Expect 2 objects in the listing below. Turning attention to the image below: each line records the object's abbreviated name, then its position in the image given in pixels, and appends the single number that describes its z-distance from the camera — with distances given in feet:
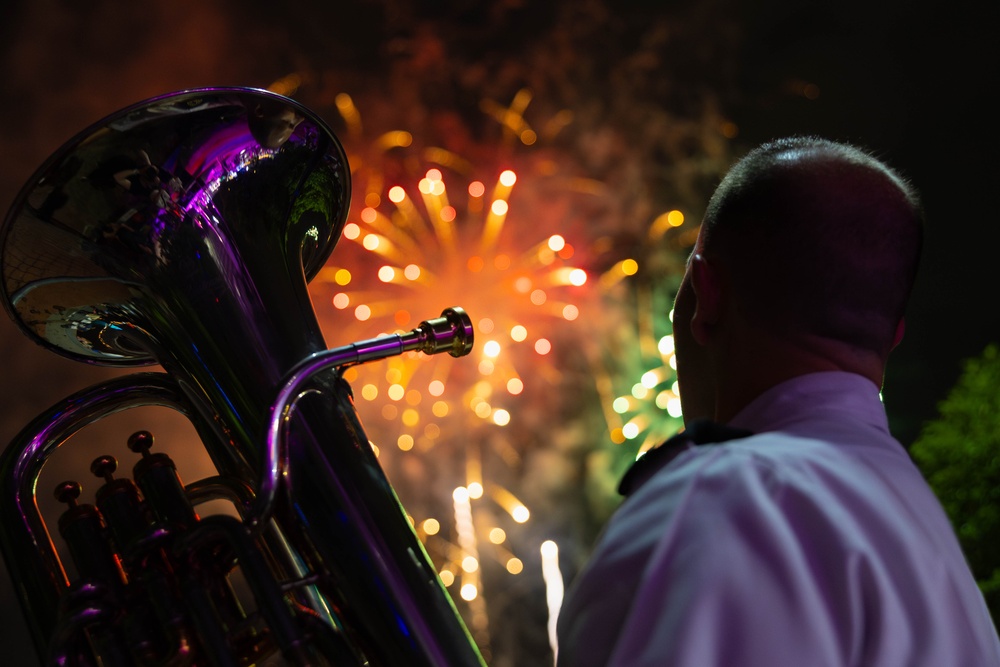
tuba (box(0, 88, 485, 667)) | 3.44
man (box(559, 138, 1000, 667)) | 2.32
